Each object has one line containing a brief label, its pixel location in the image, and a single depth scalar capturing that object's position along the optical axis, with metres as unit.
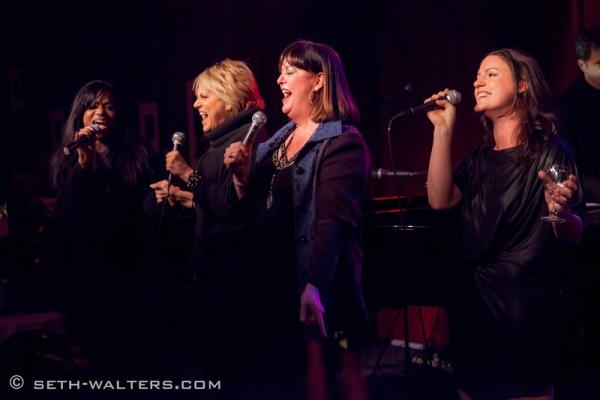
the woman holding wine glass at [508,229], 2.33
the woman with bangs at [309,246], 2.37
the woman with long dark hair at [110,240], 3.34
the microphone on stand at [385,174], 3.87
